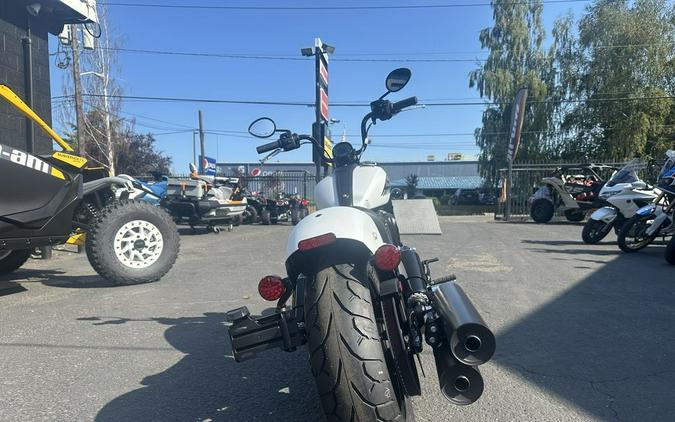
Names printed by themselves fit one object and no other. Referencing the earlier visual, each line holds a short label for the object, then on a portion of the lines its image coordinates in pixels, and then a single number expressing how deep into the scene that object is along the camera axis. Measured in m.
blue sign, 28.21
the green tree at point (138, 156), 27.59
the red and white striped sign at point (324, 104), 13.12
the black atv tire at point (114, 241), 5.29
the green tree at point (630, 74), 25.83
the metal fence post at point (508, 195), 17.95
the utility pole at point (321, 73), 12.38
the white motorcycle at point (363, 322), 1.80
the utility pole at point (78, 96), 19.49
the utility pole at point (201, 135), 42.19
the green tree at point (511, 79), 29.23
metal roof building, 71.81
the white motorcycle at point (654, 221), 7.89
